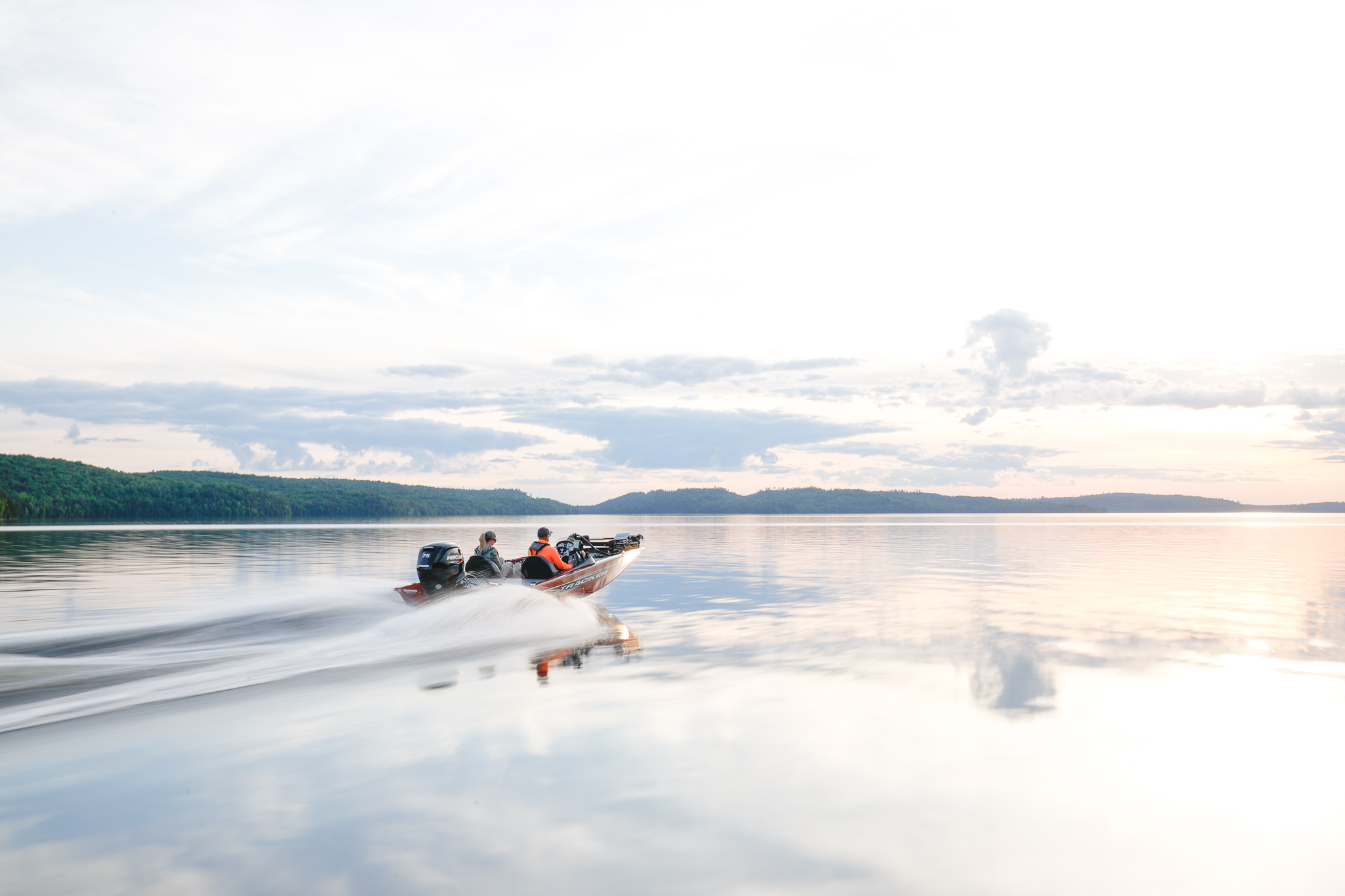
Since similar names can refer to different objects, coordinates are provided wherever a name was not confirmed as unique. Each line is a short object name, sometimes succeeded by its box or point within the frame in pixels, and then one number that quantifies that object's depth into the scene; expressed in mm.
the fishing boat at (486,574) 20453
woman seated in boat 22016
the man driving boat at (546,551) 21562
